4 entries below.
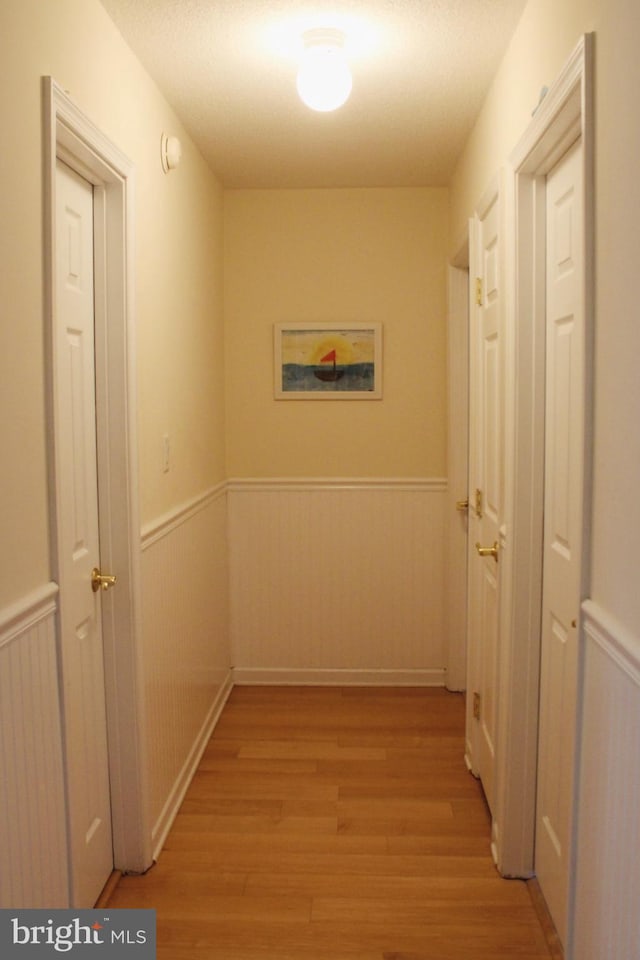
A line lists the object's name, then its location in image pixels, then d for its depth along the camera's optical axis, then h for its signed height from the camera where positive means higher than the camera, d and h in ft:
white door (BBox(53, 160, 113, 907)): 6.64 -0.98
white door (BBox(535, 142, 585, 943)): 6.33 -0.89
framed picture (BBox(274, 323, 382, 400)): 12.94 +1.19
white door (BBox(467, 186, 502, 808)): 8.63 -0.74
